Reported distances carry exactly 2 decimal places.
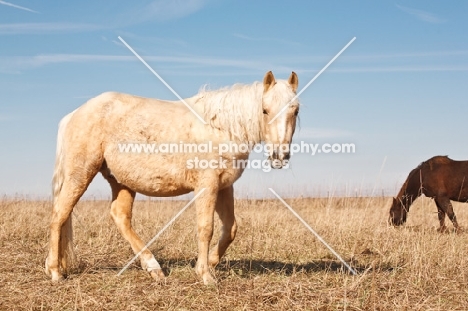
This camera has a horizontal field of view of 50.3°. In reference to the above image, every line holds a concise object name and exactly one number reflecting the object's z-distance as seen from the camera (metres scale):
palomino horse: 5.41
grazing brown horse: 12.80
